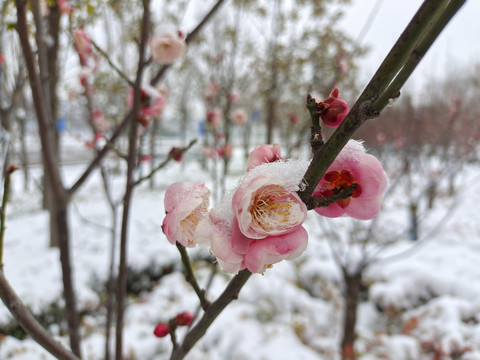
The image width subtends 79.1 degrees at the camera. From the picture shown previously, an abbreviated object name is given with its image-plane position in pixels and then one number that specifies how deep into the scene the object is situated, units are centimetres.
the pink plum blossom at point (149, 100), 22
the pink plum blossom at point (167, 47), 20
